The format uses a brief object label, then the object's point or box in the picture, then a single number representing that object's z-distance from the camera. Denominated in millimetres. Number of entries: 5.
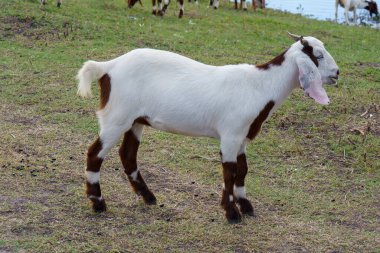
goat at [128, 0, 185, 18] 14526
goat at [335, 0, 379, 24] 20245
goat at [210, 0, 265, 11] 17122
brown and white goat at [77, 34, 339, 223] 5012
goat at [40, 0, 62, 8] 13094
